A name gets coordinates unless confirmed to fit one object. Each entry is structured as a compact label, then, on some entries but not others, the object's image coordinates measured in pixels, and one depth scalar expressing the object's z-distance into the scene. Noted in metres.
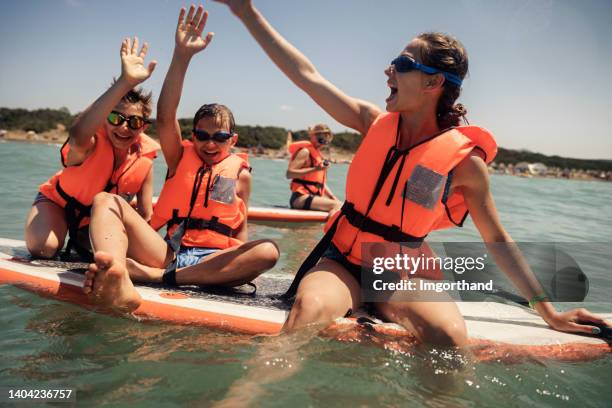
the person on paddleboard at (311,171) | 7.48
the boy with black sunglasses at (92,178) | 3.04
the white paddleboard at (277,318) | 2.19
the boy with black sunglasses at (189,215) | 2.46
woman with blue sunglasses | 2.14
